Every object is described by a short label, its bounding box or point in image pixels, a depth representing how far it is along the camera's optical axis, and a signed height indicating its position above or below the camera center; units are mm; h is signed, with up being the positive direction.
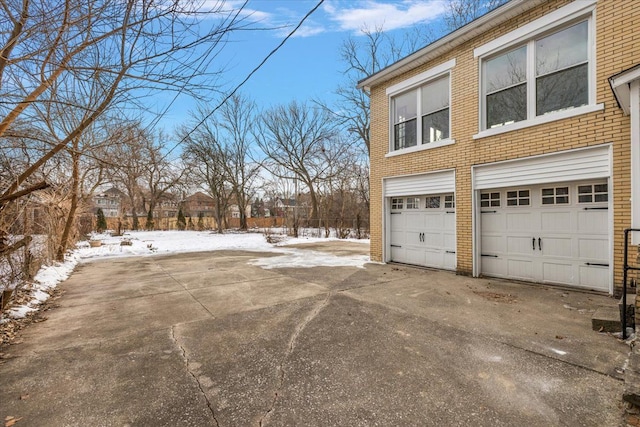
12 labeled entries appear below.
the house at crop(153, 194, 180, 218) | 36156 +1912
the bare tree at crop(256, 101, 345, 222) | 26516 +6370
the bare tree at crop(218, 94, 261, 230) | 27234 +5594
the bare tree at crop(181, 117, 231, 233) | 26641 +5079
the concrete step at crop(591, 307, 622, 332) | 3681 -1328
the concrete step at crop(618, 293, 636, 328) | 3755 -1285
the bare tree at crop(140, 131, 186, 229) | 29922 +3696
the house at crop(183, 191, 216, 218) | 56194 +2590
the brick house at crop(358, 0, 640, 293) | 5145 +1427
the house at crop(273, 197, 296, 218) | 27172 +1257
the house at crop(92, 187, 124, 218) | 60431 +2177
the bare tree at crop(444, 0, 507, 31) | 15875 +10671
